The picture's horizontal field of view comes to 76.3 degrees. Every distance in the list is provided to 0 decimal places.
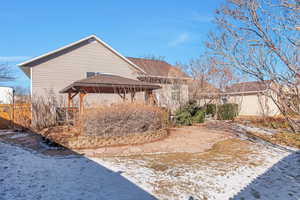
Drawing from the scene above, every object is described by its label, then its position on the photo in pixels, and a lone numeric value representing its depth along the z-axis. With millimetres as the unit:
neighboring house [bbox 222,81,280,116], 16291
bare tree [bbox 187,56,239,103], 12992
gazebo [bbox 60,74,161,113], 9045
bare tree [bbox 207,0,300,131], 3789
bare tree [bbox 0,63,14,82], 20198
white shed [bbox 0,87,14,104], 16267
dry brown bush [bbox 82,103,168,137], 7047
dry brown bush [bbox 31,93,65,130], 10016
